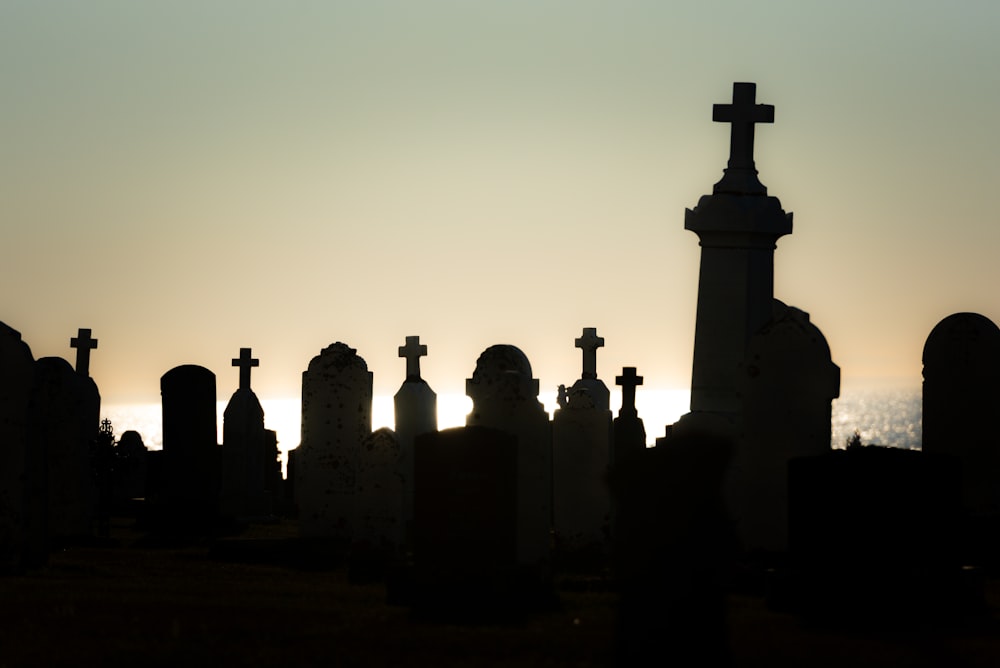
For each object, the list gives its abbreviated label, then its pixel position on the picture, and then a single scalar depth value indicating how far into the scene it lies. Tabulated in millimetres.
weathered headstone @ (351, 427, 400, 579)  20922
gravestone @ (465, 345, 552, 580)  19109
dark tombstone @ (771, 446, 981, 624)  15023
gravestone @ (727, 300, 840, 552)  18781
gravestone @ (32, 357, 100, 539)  24922
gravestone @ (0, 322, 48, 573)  18375
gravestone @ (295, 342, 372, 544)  22922
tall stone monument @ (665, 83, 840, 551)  18891
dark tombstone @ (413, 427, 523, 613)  15586
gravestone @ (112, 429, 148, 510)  31859
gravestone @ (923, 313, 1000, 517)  21031
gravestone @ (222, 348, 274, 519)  30469
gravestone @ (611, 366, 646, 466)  25969
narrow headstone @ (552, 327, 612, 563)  22500
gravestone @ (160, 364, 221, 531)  26016
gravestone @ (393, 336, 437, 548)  28203
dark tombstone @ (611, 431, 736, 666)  11680
